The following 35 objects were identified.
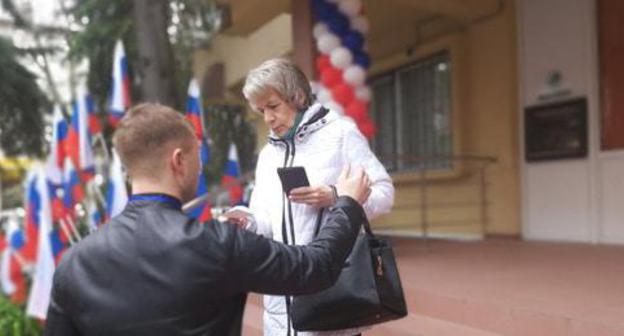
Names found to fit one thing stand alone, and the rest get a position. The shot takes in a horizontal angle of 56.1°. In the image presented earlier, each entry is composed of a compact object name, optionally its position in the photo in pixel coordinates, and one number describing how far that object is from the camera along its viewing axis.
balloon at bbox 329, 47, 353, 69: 4.96
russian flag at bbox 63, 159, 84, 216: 5.79
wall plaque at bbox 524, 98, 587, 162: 5.23
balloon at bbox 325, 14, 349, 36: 5.03
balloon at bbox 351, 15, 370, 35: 5.11
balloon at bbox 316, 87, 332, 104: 4.91
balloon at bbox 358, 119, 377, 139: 5.08
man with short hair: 1.16
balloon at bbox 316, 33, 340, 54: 4.98
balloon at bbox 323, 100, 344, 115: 4.91
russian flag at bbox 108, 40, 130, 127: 5.73
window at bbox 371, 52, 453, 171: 6.77
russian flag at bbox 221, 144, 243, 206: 6.31
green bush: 5.25
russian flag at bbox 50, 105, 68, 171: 5.92
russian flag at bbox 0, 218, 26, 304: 6.18
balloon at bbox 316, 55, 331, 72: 5.00
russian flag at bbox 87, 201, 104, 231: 6.02
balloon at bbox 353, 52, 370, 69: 5.14
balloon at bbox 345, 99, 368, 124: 5.03
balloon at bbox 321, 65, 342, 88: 4.98
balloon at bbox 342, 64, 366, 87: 5.00
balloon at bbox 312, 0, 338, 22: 5.04
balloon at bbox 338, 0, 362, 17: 5.02
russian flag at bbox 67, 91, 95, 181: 5.77
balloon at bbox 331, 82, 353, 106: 4.96
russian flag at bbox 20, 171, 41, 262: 5.95
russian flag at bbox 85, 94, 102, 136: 6.25
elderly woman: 1.68
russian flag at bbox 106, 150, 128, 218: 5.14
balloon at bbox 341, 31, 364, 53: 5.07
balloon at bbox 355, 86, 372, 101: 5.08
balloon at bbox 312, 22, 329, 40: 5.00
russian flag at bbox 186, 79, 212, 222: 5.54
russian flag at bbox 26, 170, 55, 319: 5.12
